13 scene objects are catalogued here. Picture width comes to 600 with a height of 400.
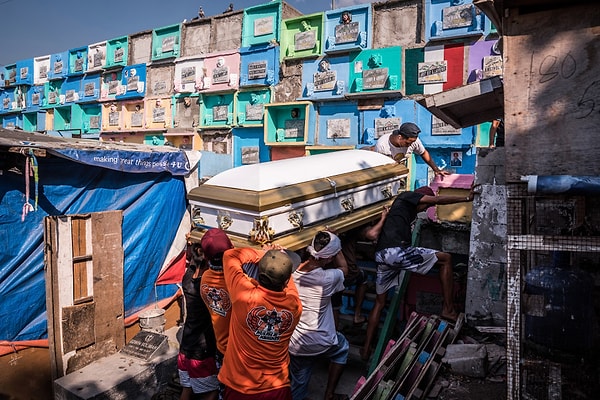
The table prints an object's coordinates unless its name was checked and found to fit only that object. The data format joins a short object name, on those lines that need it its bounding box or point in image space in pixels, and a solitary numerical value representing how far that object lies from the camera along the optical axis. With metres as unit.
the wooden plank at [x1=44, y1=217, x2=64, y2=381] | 4.36
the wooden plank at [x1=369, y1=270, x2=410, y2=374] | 4.00
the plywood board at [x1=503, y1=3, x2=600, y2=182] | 2.34
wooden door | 4.39
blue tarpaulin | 4.37
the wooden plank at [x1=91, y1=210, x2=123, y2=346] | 4.79
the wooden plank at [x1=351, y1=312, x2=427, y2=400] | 2.89
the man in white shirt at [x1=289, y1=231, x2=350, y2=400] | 3.21
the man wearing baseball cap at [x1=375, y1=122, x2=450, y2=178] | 5.05
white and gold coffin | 3.32
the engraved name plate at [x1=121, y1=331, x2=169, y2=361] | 4.57
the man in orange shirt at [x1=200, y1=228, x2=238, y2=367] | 3.05
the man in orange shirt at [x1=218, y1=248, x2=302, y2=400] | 2.58
